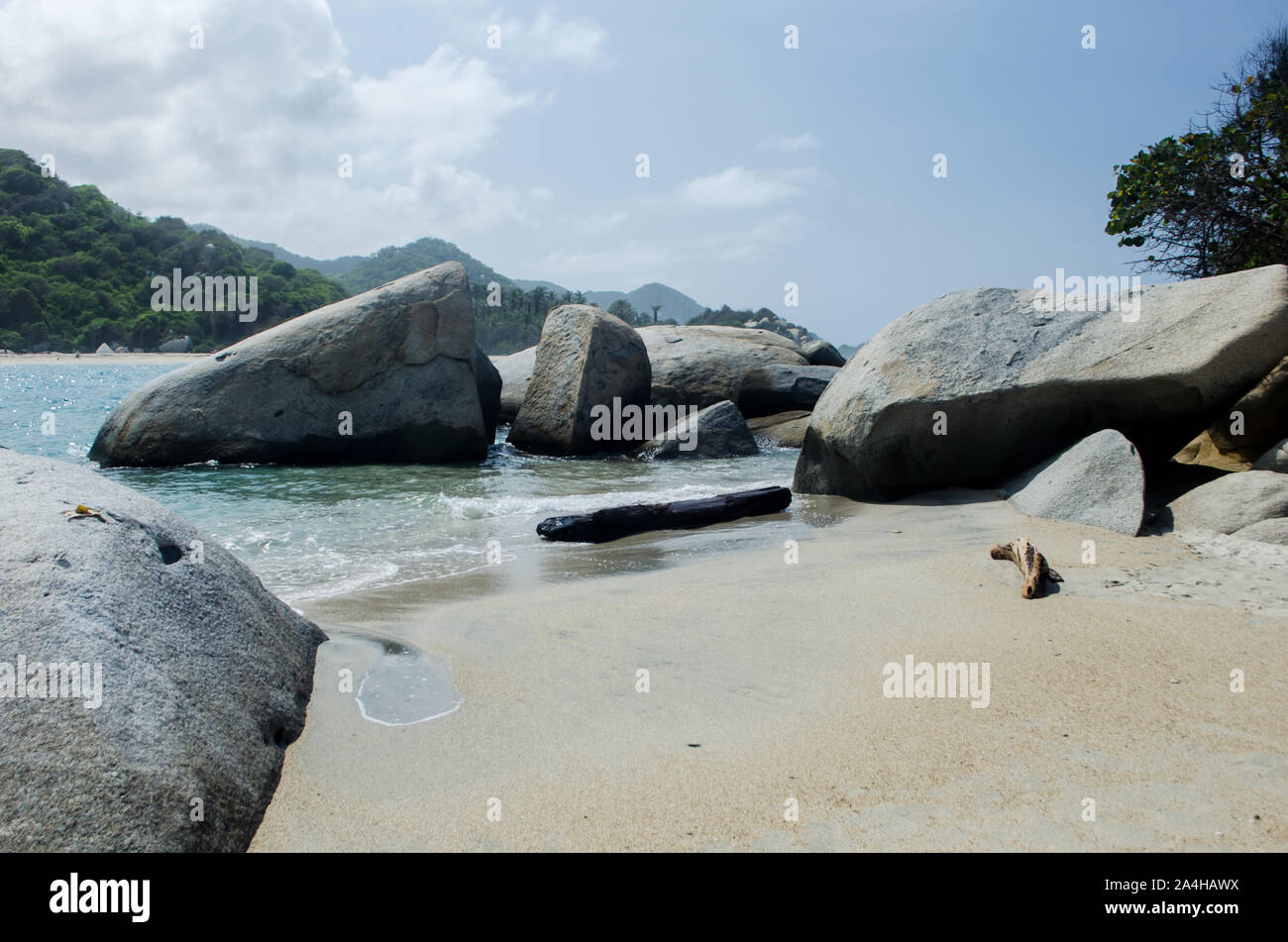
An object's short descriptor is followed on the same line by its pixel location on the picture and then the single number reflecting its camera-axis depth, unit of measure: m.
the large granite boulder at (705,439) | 12.90
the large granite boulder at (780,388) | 16.34
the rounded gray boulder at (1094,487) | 5.36
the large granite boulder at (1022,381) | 5.84
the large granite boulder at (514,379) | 16.97
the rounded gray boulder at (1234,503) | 4.85
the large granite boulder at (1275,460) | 5.52
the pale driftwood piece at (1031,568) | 4.07
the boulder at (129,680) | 1.90
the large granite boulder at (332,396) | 11.12
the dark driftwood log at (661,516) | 6.73
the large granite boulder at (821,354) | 20.84
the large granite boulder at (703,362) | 16.48
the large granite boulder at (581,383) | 13.09
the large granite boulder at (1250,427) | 6.01
